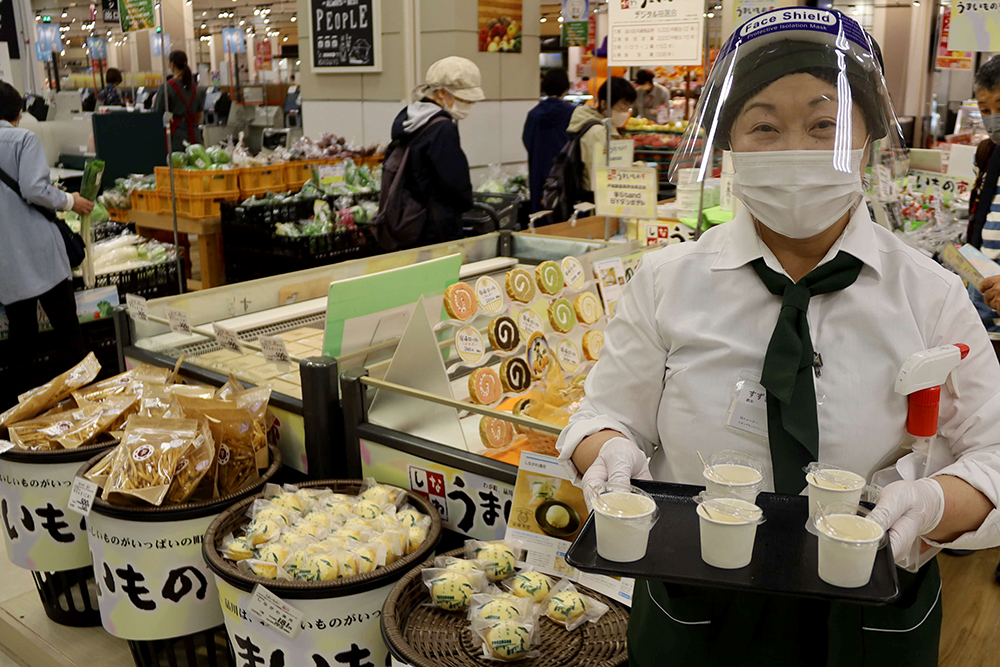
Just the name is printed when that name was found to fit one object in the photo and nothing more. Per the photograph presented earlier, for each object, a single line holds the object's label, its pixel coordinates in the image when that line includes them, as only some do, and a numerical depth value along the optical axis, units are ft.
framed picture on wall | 26.11
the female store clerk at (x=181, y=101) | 28.27
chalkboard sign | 25.94
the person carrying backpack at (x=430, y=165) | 15.34
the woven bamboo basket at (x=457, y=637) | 5.72
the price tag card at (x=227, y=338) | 8.58
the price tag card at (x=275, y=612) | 6.19
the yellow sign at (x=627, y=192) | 12.32
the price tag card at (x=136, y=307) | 9.52
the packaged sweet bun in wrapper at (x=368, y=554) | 6.43
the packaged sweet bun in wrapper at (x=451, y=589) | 6.17
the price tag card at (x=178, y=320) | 9.25
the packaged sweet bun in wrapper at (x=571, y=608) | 6.13
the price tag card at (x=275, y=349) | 8.14
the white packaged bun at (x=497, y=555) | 6.55
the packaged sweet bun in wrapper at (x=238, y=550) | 6.62
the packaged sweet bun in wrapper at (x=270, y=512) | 6.93
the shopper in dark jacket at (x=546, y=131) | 22.47
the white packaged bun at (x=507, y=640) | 5.71
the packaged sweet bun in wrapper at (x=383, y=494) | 7.25
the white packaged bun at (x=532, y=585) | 6.34
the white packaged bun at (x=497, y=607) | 5.95
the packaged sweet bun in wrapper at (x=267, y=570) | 6.36
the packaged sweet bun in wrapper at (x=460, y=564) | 6.38
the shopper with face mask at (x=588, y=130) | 19.71
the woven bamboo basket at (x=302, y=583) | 6.16
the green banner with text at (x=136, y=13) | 15.74
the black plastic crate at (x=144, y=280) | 16.38
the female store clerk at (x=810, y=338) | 4.08
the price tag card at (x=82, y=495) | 7.34
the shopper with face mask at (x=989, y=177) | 12.73
